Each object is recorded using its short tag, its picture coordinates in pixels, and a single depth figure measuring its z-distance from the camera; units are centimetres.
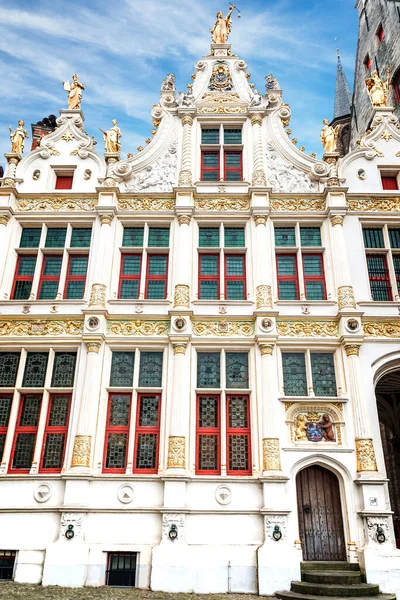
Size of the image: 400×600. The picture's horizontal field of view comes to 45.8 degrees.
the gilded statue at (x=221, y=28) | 1806
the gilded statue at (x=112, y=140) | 1584
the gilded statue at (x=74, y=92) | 1708
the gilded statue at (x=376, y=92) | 1683
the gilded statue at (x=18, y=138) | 1596
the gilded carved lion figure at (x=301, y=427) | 1201
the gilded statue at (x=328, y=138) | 1563
